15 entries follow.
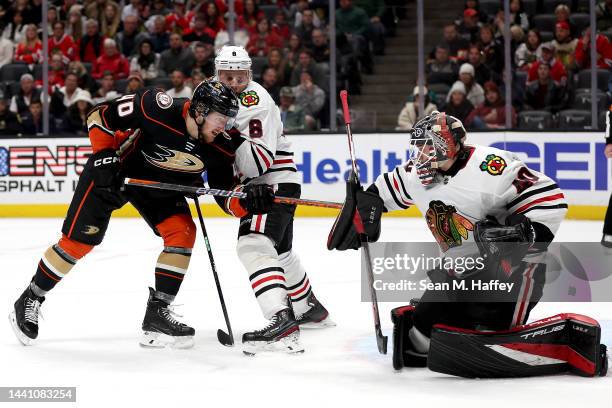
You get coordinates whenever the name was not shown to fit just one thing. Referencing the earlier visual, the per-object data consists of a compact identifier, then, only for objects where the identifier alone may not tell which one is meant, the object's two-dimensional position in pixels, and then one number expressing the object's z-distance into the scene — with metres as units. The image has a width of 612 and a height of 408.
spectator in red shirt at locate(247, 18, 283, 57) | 18.73
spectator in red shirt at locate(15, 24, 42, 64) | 19.17
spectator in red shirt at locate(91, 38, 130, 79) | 19.42
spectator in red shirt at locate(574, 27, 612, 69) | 17.16
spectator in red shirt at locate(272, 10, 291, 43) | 18.77
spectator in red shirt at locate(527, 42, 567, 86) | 17.55
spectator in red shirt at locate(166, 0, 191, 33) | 19.80
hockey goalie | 7.10
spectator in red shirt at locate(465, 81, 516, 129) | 17.69
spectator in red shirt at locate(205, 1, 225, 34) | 19.06
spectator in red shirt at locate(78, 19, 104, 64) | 19.81
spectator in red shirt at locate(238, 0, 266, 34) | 18.77
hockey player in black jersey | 8.22
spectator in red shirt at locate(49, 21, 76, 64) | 19.28
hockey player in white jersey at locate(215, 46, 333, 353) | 8.07
